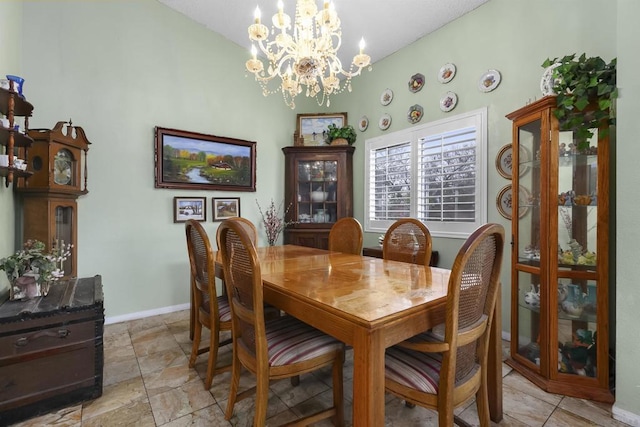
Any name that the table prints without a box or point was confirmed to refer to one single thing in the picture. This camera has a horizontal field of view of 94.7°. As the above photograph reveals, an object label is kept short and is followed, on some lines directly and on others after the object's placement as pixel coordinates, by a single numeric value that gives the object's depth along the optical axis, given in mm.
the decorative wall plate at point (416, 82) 3301
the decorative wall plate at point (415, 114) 3314
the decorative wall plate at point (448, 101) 2984
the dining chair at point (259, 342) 1284
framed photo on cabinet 4219
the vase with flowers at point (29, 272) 1764
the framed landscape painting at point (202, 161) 3238
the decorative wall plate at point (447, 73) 3002
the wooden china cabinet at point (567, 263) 1779
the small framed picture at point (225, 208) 3623
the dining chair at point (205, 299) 1848
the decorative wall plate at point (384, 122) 3674
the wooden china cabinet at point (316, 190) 4059
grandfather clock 2346
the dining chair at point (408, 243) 2200
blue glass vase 1774
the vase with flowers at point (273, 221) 3924
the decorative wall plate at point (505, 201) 2578
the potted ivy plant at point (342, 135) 4043
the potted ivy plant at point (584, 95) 1704
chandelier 1930
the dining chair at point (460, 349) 1100
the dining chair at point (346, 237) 2623
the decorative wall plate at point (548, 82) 1949
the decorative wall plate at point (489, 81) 2654
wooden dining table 999
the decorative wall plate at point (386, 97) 3656
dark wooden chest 1569
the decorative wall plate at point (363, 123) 3977
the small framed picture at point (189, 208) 3338
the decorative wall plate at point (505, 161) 2568
